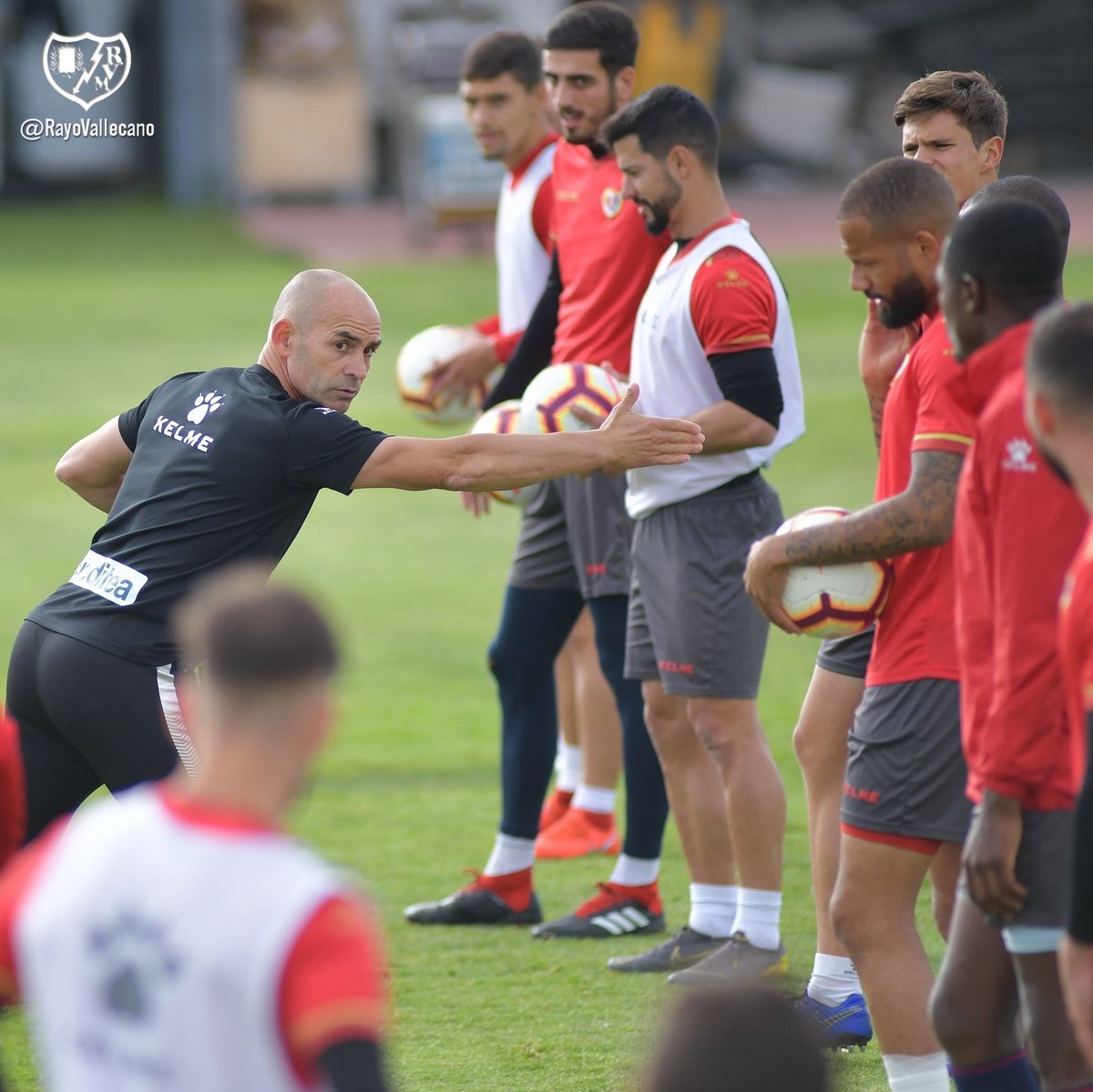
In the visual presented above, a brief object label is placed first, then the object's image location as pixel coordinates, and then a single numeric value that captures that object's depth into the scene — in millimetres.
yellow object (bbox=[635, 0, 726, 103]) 68250
